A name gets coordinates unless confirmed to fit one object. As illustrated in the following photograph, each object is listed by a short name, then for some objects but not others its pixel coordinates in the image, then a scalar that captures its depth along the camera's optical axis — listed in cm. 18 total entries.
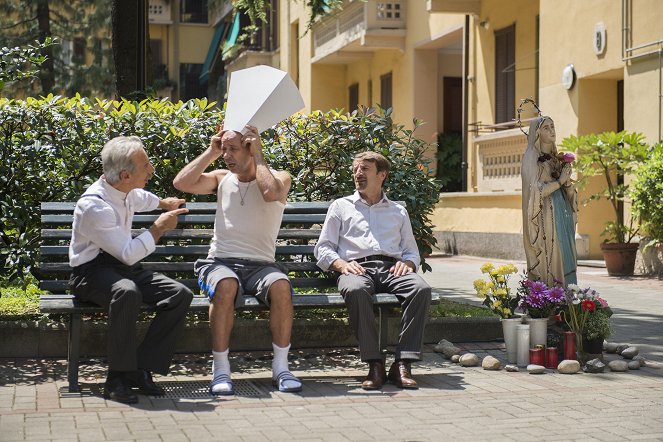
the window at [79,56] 4716
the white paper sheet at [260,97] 1051
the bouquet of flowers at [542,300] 1099
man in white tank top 984
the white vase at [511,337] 1083
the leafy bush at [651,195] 2107
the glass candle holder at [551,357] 1076
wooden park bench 951
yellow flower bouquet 1110
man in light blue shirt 1002
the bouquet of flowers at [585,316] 1089
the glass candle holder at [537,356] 1069
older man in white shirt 924
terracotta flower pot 2269
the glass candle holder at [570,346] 1085
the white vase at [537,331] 1082
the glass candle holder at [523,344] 1075
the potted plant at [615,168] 2271
